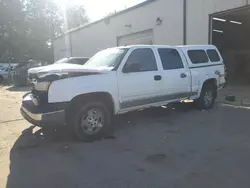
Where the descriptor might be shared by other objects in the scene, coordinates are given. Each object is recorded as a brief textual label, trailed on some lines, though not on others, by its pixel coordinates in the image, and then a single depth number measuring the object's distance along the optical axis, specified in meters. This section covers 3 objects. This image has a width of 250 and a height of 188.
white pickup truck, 3.94
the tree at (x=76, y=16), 40.85
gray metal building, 9.12
